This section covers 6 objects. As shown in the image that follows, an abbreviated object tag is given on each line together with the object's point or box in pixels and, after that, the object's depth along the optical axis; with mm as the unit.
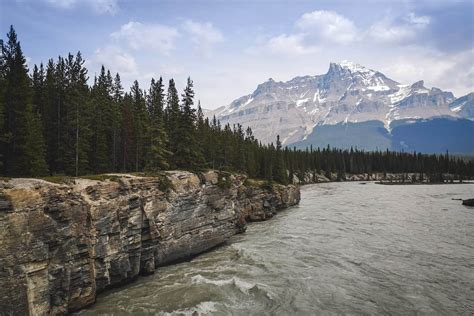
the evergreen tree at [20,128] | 37938
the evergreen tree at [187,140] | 51281
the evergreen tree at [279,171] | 95438
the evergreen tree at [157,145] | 43691
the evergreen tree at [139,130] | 56688
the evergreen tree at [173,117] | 53453
